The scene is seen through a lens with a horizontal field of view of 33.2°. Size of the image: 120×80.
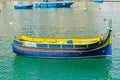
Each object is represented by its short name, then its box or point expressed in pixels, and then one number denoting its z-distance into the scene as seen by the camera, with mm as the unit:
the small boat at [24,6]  104598
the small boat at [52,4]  113115
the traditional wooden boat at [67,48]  29133
